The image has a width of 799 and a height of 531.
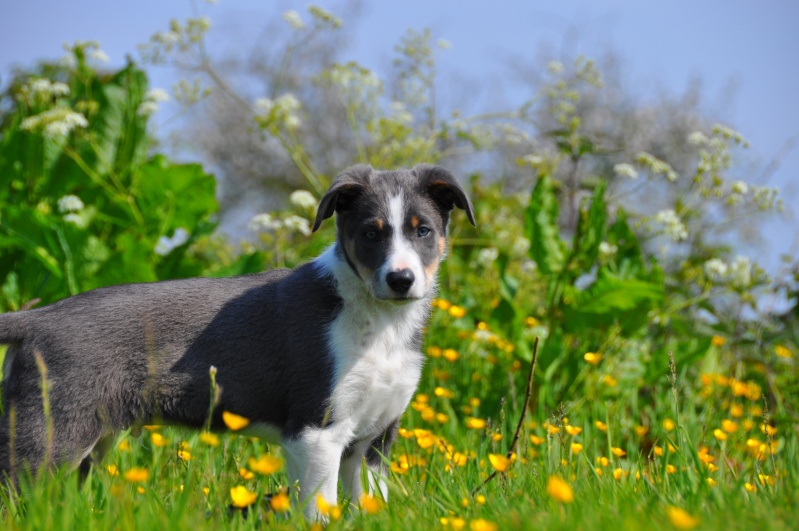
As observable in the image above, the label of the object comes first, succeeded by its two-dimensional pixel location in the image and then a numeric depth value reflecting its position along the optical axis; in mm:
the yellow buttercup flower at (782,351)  6688
